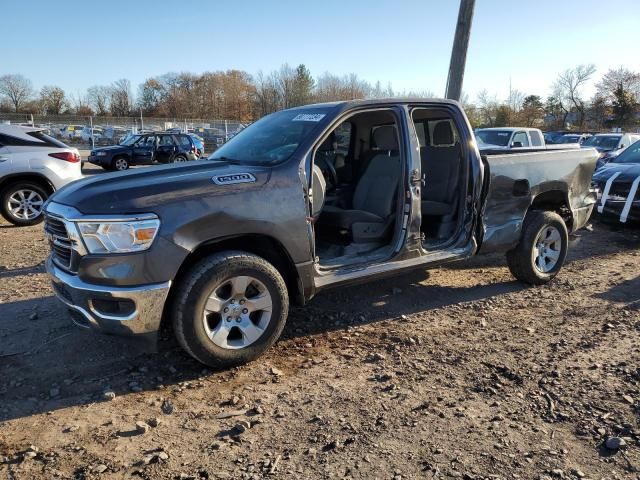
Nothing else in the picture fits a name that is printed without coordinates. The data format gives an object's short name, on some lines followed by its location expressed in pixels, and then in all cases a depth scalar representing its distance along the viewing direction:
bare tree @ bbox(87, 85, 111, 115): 72.31
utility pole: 8.86
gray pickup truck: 3.24
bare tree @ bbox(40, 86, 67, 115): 69.75
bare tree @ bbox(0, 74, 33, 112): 72.19
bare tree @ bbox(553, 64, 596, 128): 54.92
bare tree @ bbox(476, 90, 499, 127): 47.17
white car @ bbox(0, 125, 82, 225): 8.56
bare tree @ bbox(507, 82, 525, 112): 47.38
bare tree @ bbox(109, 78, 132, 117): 72.06
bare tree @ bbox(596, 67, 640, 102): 50.56
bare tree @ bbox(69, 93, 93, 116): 69.77
